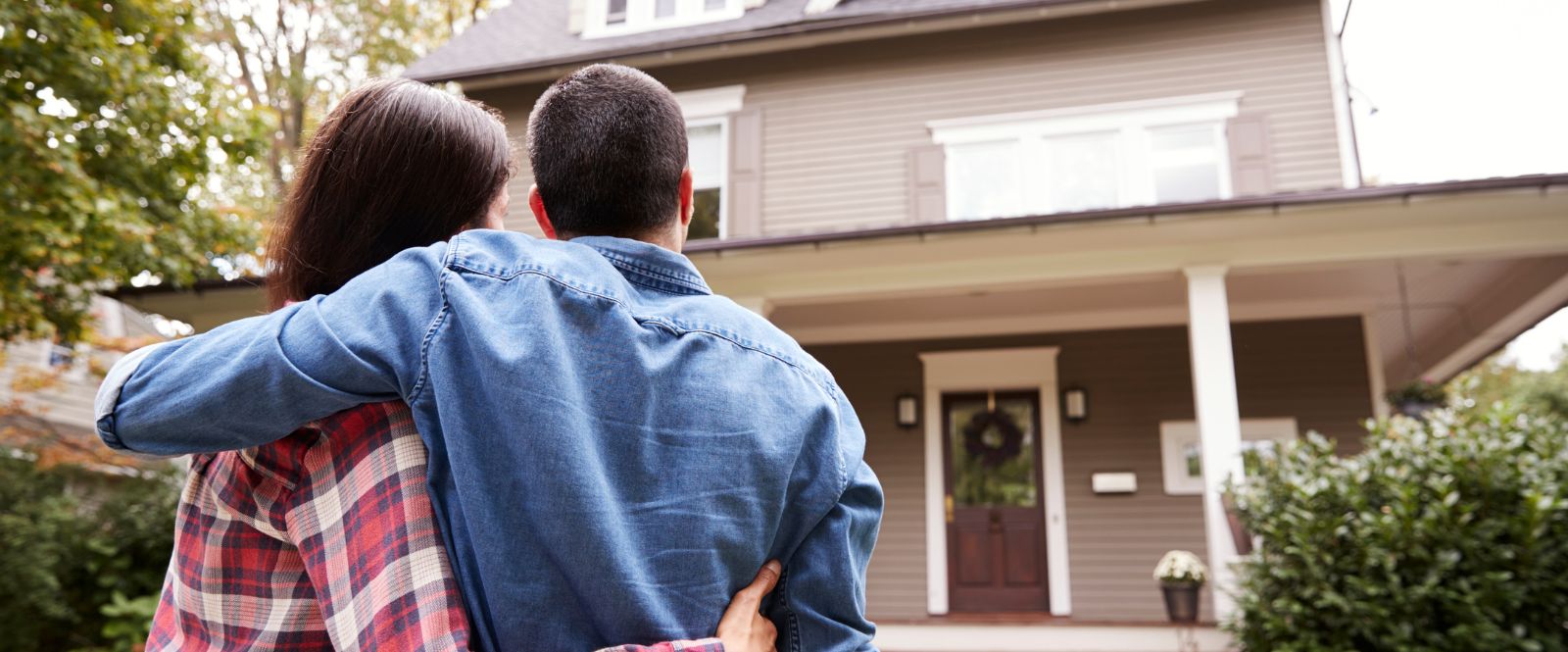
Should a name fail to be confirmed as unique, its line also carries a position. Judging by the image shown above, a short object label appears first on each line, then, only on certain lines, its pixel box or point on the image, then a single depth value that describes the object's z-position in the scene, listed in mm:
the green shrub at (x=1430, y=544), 4543
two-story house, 7719
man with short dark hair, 889
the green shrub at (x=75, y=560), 7633
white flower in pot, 6828
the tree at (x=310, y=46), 15305
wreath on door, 9000
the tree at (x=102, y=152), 6414
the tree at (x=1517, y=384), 22078
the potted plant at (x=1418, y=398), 7375
